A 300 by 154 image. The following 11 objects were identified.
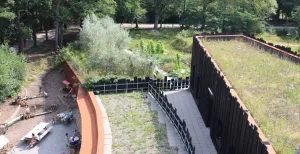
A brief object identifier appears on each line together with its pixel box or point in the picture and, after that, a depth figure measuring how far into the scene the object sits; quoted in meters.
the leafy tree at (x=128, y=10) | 35.19
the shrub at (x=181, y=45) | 29.42
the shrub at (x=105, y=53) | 18.02
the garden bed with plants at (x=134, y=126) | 11.12
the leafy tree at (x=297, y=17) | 36.92
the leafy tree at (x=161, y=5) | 37.78
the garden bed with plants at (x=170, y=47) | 21.50
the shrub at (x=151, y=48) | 25.51
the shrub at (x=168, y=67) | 21.77
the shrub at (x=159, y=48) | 26.02
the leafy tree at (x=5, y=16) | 23.56
